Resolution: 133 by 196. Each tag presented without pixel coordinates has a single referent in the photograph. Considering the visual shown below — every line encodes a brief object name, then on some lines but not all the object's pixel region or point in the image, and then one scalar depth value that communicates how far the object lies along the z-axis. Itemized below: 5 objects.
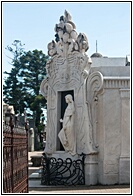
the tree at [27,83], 40.20
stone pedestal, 12.29
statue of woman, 12.67
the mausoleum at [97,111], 12.36
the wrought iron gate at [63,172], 12.44
